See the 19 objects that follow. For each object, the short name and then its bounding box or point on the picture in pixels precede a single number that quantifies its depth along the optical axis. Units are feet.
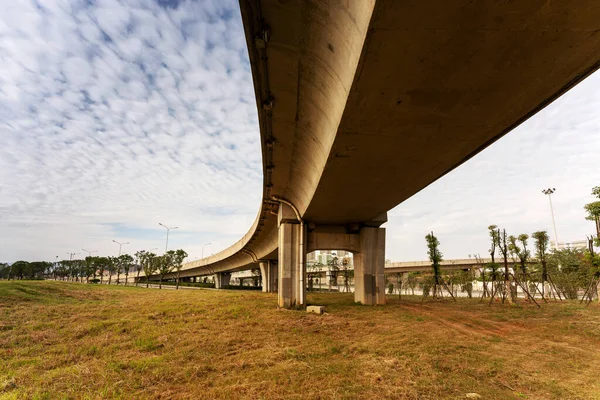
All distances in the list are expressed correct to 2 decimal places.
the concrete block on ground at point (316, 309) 64.64
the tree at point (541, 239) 113.01
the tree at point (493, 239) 98.24
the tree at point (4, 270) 435.04
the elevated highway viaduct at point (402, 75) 18.86
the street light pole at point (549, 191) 225.15
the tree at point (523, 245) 96.74
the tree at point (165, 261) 219.26
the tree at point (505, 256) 83.52
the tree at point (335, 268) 223.40
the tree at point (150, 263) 224.20
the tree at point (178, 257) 229.97
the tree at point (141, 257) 235.40
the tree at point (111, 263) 292.55
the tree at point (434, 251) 116.57
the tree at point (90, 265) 280.72
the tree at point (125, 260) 292.40
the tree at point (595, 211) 86.04
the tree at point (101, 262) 282.97
